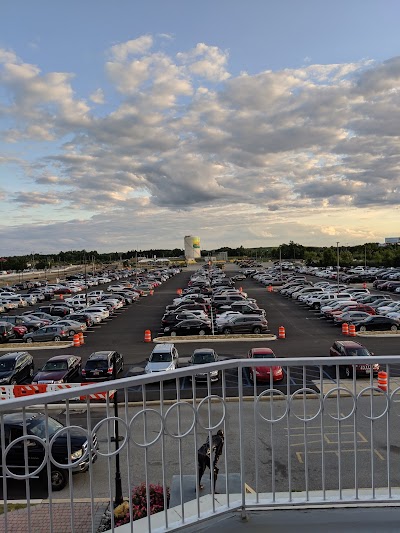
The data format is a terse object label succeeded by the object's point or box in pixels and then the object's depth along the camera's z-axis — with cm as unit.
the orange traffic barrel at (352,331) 2902
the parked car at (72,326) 3200
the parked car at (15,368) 1909
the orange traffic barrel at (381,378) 1382
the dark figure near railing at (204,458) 444
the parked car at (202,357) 2012
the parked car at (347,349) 2020
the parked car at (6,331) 3131
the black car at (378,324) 2984
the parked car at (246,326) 3088
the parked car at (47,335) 3030
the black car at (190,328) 3132
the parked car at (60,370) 1886
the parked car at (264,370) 1594
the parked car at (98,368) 1961
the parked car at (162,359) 1985
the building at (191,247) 18225
